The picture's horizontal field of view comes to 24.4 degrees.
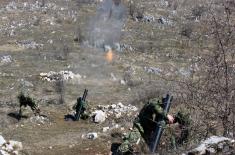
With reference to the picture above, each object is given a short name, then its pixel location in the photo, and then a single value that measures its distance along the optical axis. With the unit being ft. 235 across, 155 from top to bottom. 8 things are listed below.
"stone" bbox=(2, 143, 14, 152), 35.20
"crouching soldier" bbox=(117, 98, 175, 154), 33.22
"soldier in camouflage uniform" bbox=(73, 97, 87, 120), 52.52
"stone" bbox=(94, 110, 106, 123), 51.93
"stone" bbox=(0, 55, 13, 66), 81.82
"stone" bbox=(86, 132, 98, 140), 44.17
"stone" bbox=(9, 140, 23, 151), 36.99
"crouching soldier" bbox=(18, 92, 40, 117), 52.00
